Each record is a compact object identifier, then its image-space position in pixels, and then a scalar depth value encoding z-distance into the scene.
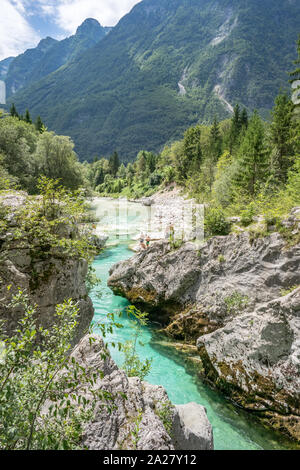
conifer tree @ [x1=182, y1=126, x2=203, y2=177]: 53.75
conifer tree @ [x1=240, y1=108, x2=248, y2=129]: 54.10
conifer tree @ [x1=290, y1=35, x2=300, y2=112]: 20.05
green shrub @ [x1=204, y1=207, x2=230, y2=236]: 11.22
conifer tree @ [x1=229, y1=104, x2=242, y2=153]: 46.03
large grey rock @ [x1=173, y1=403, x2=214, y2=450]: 4.19
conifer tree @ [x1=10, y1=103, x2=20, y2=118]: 54.98
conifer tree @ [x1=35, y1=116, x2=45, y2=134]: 59.33
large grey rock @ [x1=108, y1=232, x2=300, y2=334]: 8.73
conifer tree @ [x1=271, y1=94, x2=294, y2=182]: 25.67
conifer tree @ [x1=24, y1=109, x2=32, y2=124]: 56.14
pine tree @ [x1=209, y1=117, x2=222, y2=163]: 46.98
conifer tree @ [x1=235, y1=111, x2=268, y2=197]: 22.02
